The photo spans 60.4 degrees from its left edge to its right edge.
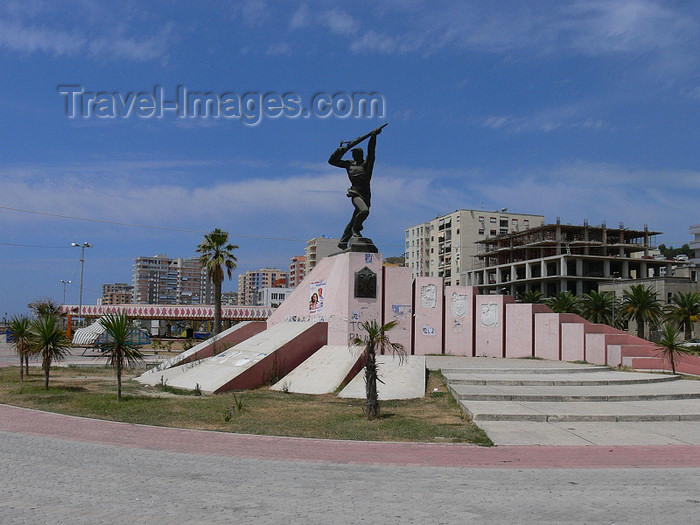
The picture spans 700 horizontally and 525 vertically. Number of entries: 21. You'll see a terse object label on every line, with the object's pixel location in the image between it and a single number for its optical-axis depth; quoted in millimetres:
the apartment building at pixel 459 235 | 92688
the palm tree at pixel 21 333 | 17000
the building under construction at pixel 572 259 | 74875
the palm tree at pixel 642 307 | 47406
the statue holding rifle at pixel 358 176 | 19058
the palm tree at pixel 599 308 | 53625
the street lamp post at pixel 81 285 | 49938
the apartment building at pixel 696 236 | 77125
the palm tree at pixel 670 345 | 18094
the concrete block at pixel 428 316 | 20297
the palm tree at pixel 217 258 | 41281
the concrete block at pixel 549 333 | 20344
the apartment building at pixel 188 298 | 186500
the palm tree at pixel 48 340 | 15539
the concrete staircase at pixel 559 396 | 10820
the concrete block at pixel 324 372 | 14680
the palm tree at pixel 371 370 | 11000
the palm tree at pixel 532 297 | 66438
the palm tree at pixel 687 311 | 46500
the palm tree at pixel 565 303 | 52125
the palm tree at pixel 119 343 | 13477
